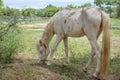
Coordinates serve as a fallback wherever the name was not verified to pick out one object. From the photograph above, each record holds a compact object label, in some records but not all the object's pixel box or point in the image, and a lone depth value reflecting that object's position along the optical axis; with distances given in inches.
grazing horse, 157.0
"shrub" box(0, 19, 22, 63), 156.6
